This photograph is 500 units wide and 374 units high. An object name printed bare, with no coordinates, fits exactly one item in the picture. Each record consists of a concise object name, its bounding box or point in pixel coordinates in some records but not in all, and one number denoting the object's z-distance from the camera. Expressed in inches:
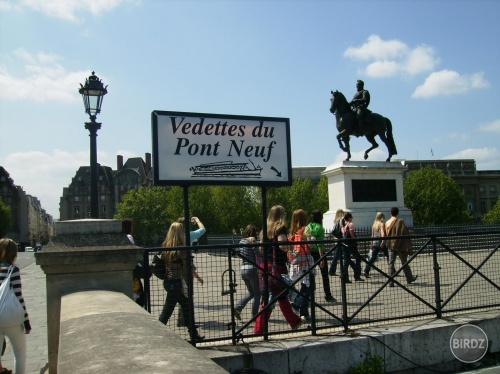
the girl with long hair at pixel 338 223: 542.8
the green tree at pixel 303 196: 3149.6
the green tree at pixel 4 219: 3828.7
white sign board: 255.9
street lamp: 461.4
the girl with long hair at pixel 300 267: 287.4
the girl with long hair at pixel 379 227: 536.8
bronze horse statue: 911.0
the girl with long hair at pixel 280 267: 256.6
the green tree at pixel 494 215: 2889.8
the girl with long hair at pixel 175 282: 246.7
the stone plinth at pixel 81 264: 194.5
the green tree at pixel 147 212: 3683.6
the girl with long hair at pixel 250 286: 286.4
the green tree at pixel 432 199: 2901.1
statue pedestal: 889.5
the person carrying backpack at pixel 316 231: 361.7
